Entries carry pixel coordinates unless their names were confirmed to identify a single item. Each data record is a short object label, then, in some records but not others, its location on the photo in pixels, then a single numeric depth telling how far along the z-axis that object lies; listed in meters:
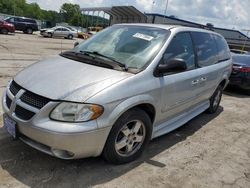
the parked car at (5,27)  19.39
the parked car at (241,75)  6.29
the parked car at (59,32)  24.00
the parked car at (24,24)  23.75
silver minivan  2.13
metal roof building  24.62
